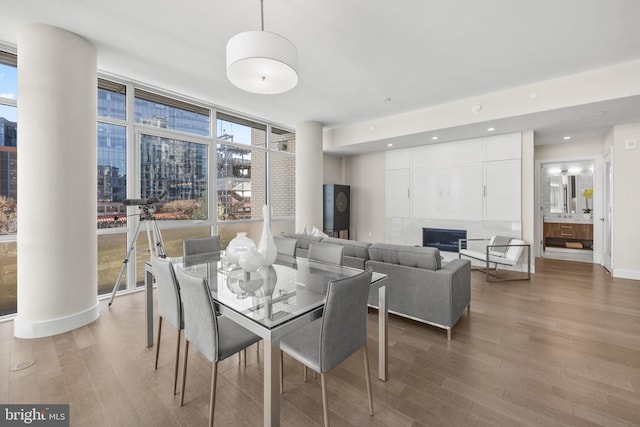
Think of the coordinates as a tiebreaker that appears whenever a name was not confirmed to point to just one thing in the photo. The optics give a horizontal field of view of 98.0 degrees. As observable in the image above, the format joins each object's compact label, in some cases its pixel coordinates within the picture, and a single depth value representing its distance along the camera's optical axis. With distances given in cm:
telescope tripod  333
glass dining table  125
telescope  323
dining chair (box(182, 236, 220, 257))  291
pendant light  174
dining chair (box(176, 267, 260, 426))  146
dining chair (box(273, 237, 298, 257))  307
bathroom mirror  651
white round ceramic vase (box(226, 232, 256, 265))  225
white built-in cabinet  512
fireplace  580
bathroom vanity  657
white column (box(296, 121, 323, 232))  564
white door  495
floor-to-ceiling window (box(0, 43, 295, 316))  301
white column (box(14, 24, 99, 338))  260
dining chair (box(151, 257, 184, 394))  179
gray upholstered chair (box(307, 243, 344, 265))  253
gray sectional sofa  256
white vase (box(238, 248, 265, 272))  199
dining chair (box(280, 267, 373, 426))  139
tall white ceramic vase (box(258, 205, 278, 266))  216
